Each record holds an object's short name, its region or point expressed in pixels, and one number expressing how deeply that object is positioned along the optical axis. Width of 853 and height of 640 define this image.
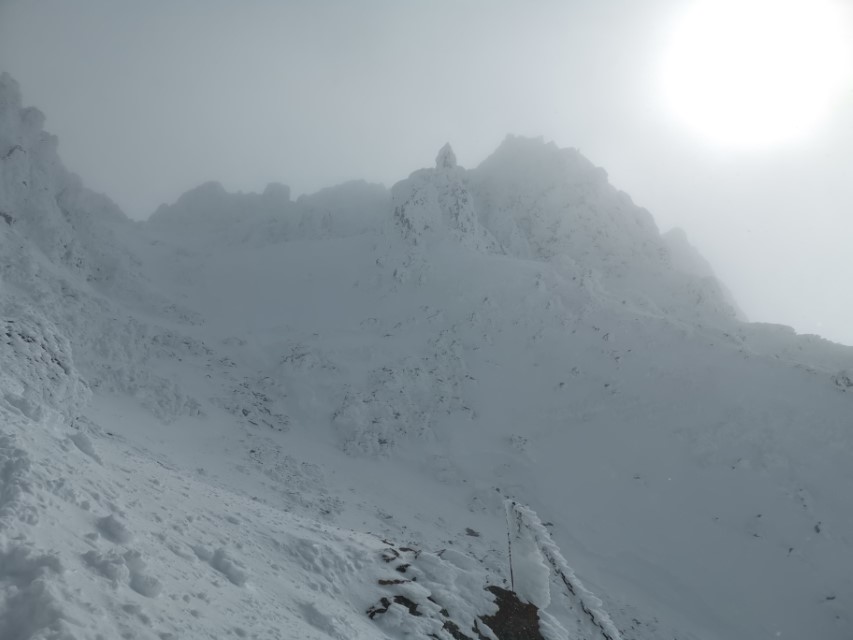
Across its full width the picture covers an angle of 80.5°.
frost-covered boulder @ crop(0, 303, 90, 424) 12.05
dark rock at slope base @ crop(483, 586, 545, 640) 13.48
